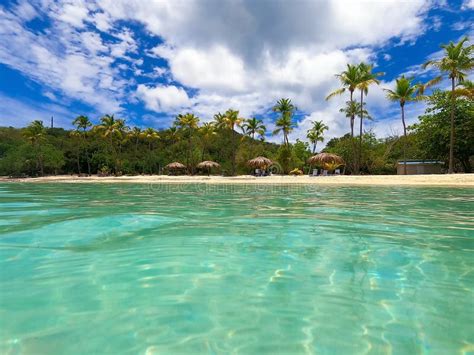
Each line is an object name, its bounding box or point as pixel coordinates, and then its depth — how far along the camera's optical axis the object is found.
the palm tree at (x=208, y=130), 45.56
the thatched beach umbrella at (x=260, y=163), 34.38
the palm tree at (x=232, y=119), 40.16
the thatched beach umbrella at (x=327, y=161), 32.06
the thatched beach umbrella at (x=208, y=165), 37.37
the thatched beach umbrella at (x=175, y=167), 40.12
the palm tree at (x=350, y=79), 33.24
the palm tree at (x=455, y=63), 25.86
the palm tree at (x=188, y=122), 45.79
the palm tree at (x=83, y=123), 48.91
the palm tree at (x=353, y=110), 35.28
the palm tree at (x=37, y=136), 43.91
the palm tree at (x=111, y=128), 48.34
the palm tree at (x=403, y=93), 31.75
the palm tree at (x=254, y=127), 43.69
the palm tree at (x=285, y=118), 42.19
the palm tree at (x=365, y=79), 32.47
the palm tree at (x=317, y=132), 49.22
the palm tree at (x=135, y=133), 55.50
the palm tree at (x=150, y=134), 54.03
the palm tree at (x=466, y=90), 27.50
